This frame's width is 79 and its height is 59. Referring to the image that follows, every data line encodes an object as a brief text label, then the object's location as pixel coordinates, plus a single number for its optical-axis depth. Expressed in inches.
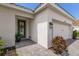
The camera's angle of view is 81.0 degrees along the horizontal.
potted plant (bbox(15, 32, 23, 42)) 143.9
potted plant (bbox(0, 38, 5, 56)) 111.0
